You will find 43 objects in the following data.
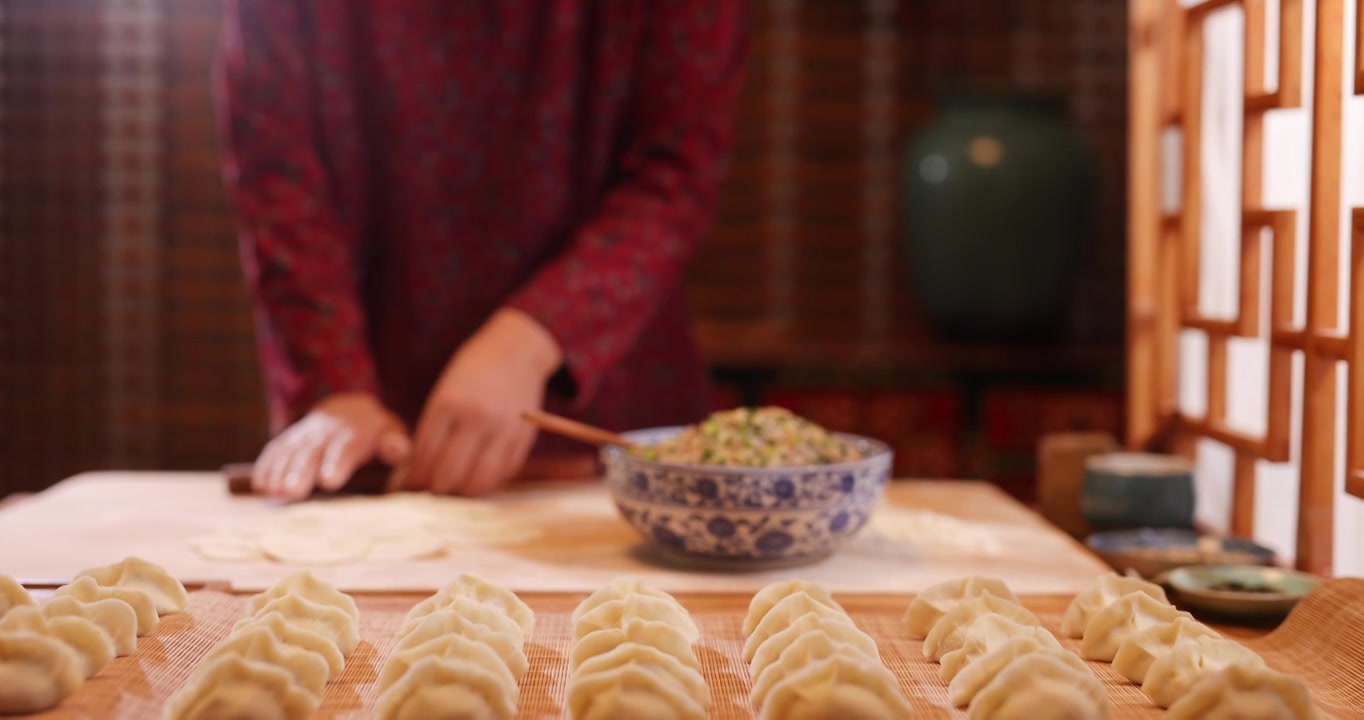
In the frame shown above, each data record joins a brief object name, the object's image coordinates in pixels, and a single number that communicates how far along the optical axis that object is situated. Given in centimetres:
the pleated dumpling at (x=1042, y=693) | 81
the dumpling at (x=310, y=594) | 106
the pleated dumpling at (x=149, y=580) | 109
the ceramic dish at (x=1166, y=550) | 128
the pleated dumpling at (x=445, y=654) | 90
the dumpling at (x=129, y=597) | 103
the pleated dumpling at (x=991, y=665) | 90
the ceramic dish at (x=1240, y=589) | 112
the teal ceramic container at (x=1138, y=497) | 143
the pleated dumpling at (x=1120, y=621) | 102
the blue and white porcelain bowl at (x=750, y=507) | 124
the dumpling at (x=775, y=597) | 108
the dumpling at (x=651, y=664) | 89
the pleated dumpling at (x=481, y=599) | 107
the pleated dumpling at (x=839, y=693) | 83
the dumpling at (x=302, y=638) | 95
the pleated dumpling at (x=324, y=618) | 101
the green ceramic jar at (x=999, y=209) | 317
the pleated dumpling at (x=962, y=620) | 102
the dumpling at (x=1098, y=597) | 108
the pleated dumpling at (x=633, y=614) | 103
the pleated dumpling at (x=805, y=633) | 96
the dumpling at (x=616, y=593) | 108
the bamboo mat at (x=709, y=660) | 91
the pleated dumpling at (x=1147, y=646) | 96
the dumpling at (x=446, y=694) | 82
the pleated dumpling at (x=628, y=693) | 83
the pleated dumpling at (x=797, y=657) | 91
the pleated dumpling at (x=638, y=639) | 96
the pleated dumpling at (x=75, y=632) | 92
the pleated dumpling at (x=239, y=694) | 81
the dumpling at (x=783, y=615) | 102
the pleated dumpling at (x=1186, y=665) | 91
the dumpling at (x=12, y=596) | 102
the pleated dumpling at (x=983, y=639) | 97
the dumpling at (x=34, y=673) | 84
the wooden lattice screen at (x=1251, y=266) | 117
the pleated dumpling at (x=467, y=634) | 96
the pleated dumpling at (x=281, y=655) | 89
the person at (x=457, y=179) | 178
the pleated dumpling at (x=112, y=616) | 97
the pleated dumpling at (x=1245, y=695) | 82
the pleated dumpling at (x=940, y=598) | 108
